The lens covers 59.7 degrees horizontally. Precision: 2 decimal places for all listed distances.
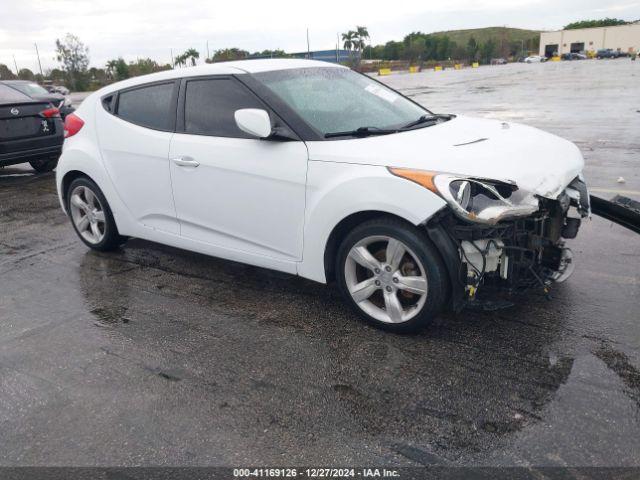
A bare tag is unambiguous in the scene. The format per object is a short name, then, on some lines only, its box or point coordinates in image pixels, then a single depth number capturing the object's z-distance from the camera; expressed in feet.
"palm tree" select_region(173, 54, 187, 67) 288.10
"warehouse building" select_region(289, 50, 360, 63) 264.62
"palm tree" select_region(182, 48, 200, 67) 320.29
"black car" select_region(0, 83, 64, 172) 29.37
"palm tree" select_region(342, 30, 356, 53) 390.62
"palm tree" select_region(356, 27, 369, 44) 387.75
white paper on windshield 14.54
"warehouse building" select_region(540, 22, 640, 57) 398.62
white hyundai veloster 10.47
